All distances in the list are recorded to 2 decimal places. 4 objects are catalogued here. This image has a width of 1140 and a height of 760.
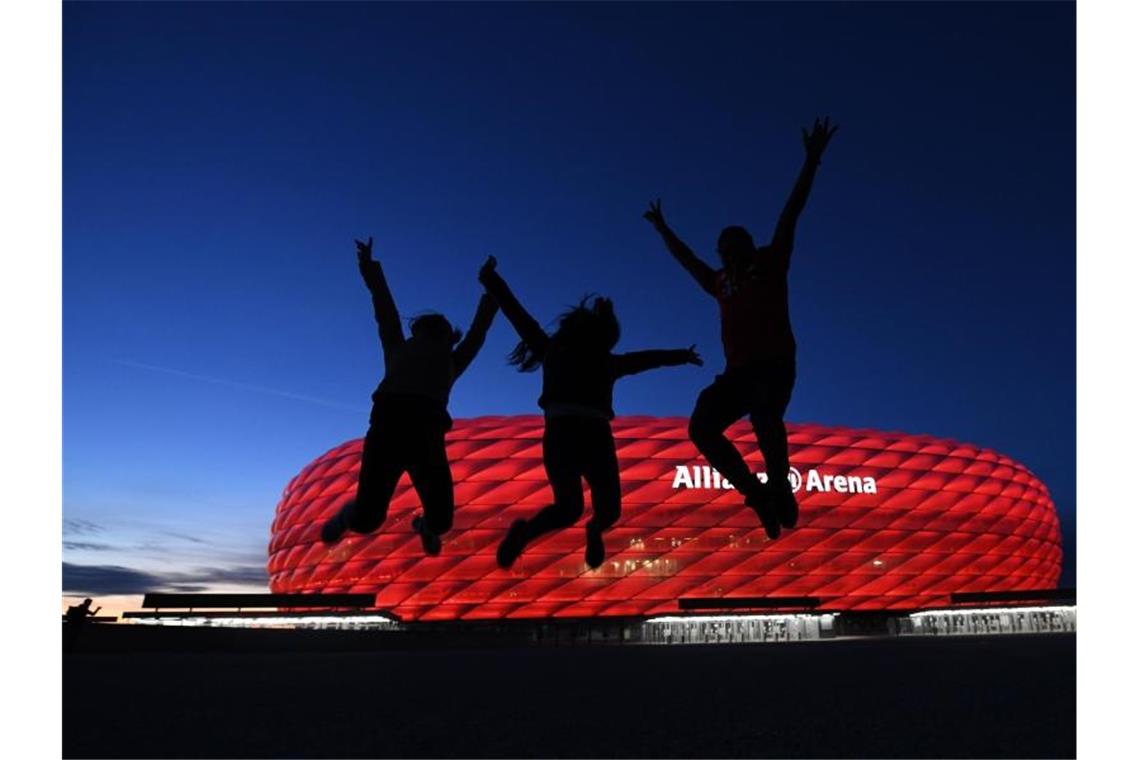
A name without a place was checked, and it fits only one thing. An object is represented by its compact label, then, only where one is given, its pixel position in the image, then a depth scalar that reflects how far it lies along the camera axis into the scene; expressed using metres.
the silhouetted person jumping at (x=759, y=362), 4.82
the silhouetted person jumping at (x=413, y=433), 4.92
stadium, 45.03
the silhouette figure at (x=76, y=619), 11.29
